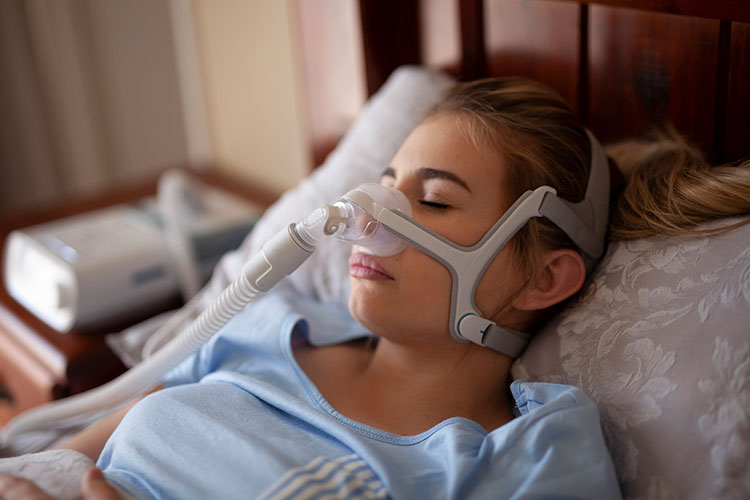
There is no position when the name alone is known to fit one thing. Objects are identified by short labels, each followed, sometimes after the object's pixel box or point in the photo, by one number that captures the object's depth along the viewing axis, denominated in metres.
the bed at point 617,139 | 0.86
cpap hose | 0.97
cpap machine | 1.50
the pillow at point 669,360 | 0.84
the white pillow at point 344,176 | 1.33
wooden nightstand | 1.41
